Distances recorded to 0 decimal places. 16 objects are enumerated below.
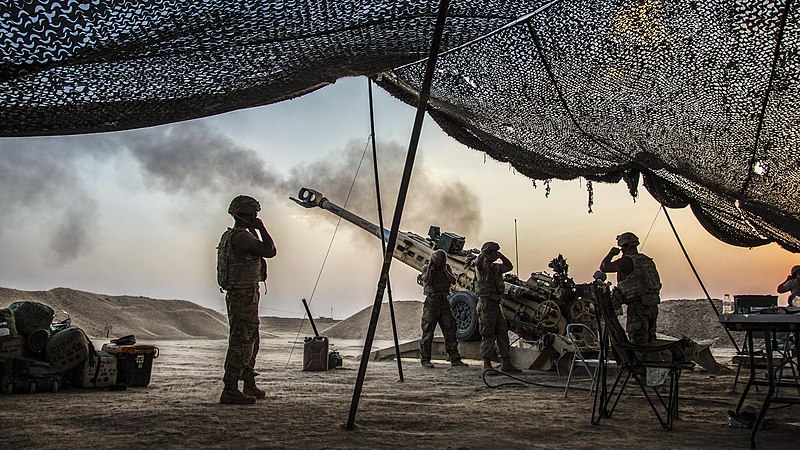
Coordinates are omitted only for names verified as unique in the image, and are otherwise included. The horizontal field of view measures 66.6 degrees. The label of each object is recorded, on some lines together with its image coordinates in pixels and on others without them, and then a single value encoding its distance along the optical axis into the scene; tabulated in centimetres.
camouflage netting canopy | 302
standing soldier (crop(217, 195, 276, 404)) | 509
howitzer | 871
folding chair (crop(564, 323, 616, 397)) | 802
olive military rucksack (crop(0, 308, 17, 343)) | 518
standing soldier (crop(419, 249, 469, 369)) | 918
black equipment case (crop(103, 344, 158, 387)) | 600
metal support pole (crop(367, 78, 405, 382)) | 613
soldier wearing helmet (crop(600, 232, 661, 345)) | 672
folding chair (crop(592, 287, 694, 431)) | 385
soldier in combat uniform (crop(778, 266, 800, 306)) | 1011
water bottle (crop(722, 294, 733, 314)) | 819
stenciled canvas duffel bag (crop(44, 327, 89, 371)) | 551
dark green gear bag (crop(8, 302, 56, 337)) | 546
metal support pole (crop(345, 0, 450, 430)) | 361
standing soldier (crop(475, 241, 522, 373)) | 838
